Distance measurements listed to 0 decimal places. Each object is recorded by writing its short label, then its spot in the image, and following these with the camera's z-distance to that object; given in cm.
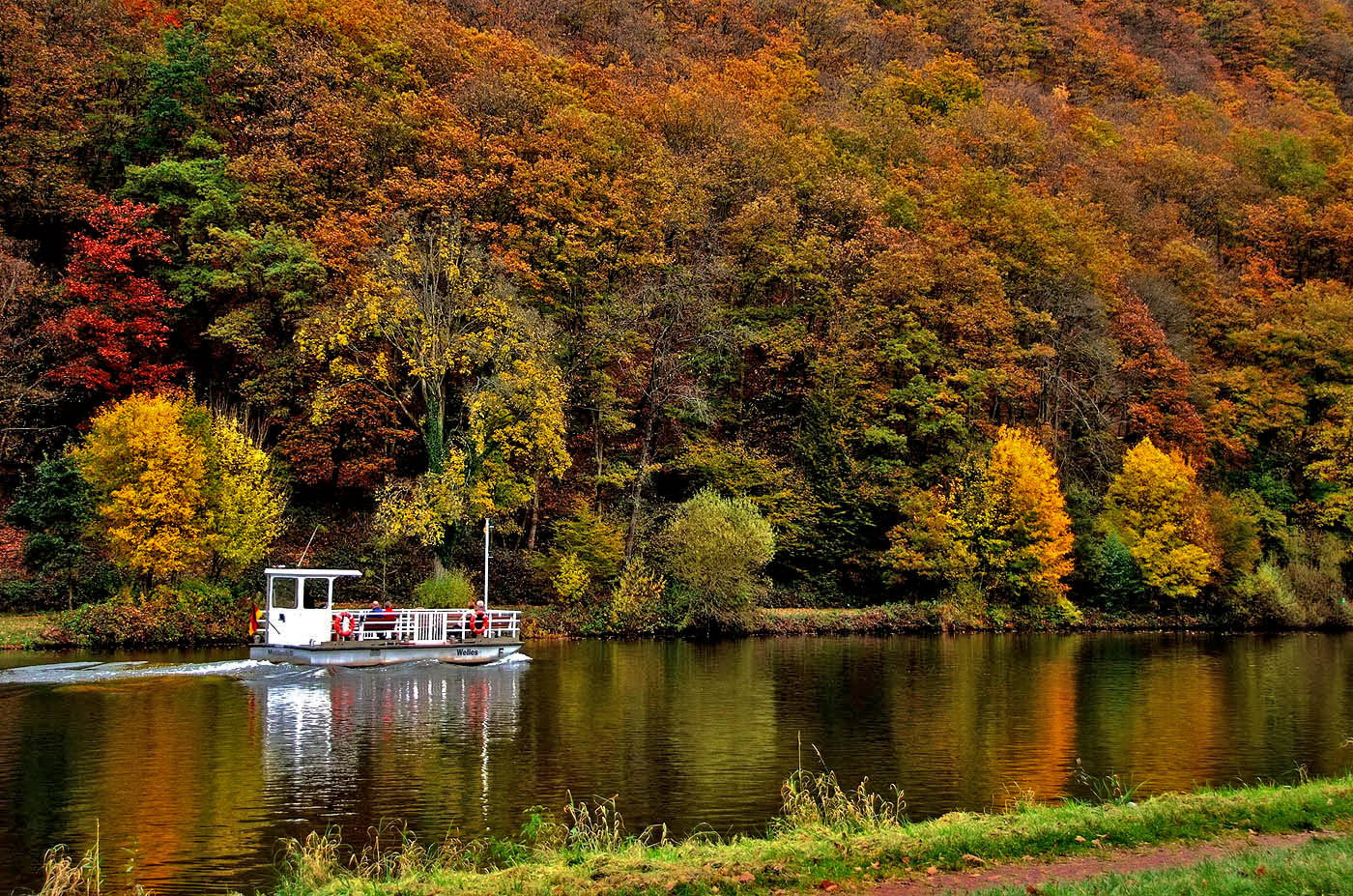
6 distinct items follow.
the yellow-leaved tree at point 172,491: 4472
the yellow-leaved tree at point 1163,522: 6106
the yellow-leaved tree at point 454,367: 4956
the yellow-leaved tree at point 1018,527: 5975
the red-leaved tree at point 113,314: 5250
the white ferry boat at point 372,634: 3919
